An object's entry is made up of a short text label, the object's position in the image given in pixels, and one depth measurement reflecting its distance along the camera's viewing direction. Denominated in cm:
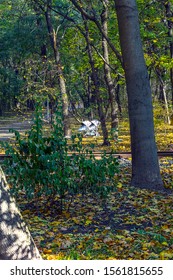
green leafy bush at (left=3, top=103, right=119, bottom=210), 744
